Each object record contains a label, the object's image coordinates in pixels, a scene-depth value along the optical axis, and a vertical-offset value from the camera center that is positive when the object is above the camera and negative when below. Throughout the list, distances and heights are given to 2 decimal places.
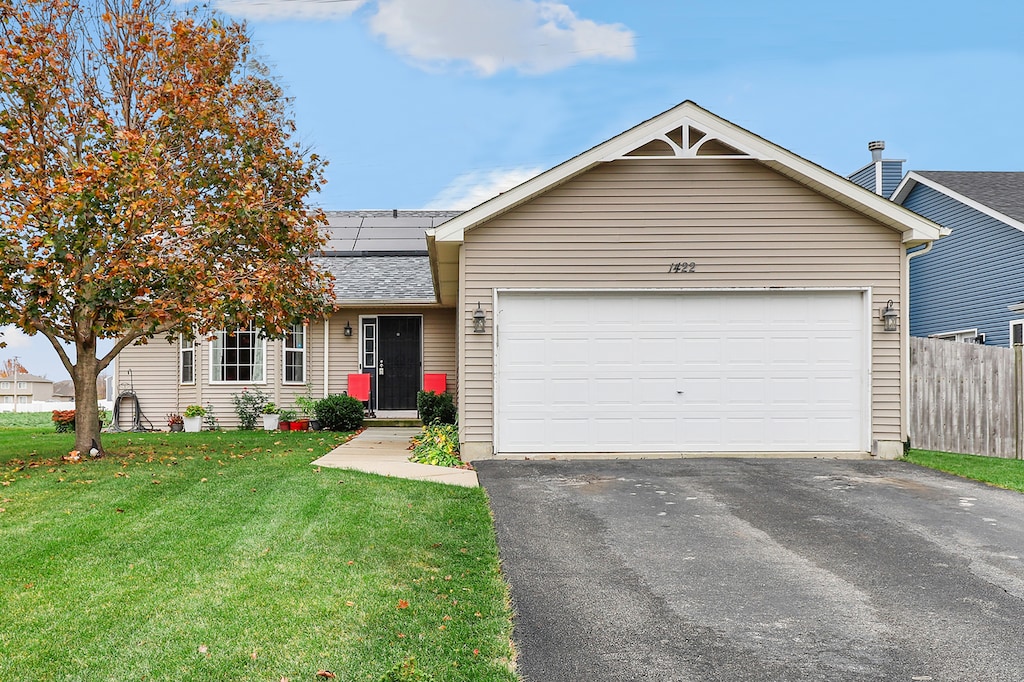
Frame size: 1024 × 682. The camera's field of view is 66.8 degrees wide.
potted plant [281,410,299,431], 16.20 -1.39
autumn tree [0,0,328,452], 9.91 +2.25
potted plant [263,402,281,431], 16.09 -1.35
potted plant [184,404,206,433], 16.08 -1.36
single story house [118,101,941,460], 10.57 +0.56
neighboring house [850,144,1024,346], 16.11 +2.04
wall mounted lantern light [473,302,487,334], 10.42 +0.41
